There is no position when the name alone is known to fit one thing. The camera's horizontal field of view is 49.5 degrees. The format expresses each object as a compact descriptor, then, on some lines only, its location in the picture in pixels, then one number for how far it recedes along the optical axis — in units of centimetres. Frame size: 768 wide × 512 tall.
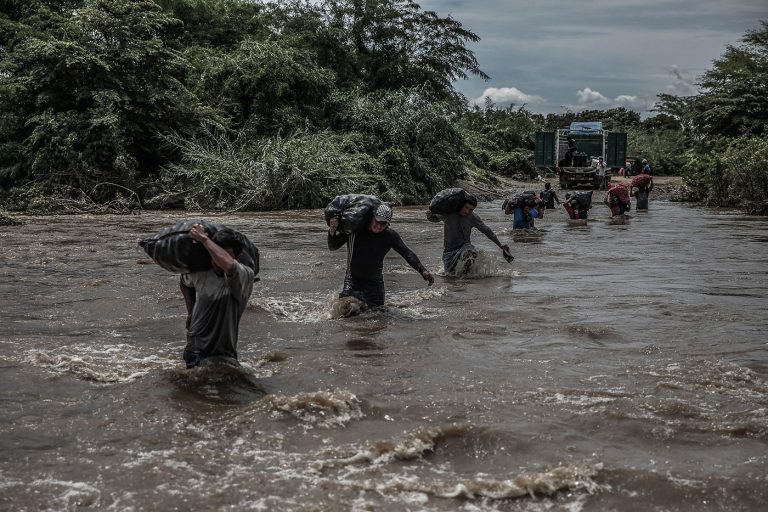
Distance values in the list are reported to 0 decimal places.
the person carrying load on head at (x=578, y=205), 2047
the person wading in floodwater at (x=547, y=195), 2031
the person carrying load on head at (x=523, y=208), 1647
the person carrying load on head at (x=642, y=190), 2500
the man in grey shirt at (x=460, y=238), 1038
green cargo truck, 3509
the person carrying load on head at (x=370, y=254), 759
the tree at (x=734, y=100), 3212
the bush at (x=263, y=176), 2270
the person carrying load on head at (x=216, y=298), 522
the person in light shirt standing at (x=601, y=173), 3491
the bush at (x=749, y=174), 2325
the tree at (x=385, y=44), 3297
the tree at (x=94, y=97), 2238
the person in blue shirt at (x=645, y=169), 2614
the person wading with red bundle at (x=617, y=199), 2200
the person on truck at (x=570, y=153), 3500
